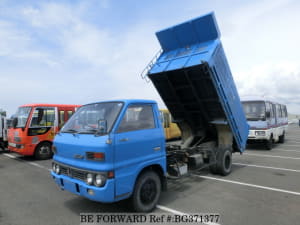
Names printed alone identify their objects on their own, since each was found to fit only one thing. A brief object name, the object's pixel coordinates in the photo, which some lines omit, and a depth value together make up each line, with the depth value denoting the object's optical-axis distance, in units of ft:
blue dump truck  11.39
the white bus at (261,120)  36.42
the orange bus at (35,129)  29.17
